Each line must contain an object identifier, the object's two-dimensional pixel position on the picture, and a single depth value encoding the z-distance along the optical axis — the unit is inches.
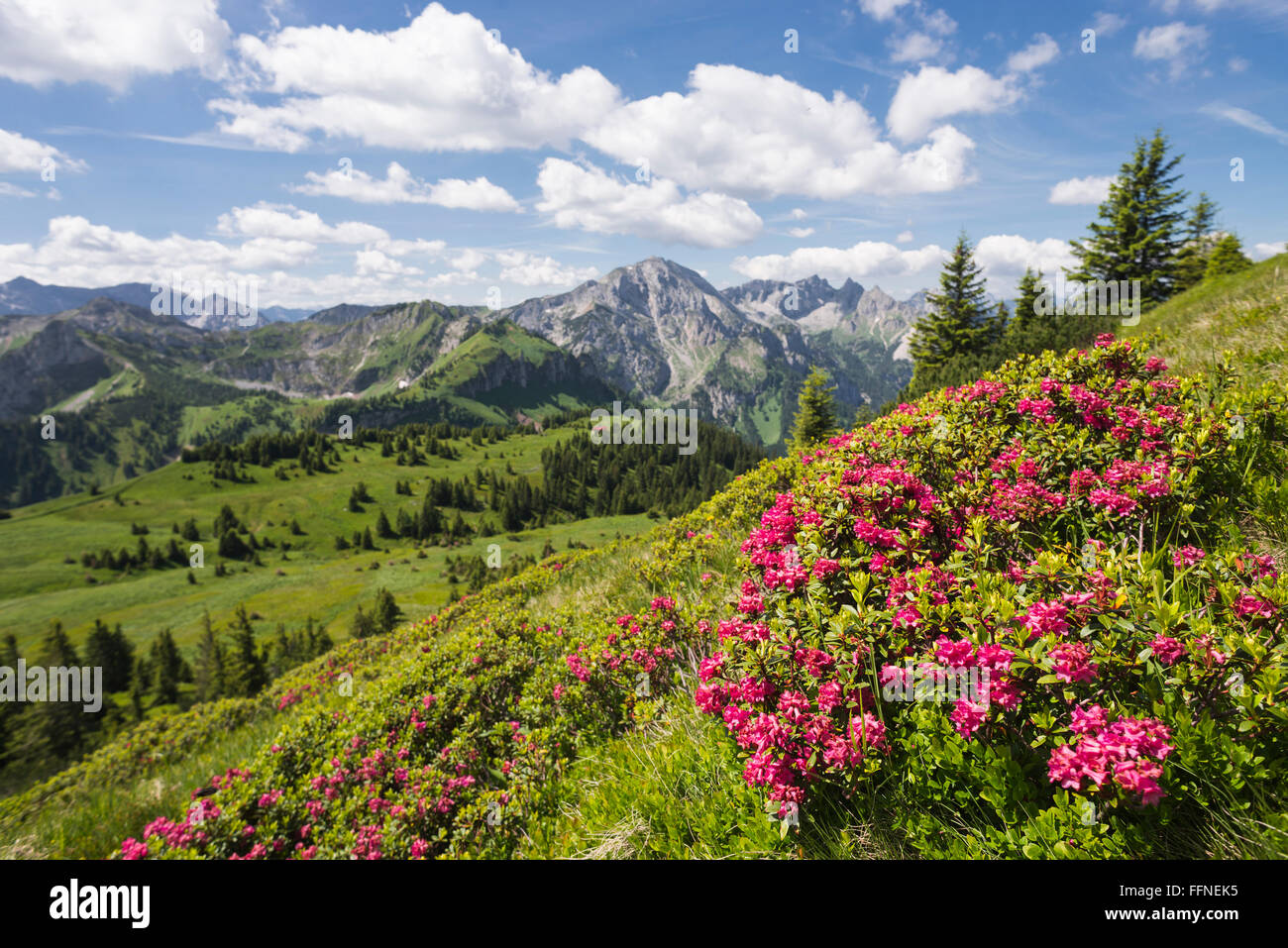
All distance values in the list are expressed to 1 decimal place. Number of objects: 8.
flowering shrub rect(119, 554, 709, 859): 213.3
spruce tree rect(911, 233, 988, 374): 1930.4
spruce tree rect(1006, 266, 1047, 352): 1774.7
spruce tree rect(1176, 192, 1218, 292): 1653.5
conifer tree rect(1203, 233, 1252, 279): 1384.1
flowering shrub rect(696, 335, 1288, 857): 93.7
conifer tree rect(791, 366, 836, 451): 1723.7
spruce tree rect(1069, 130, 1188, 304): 1705.2
